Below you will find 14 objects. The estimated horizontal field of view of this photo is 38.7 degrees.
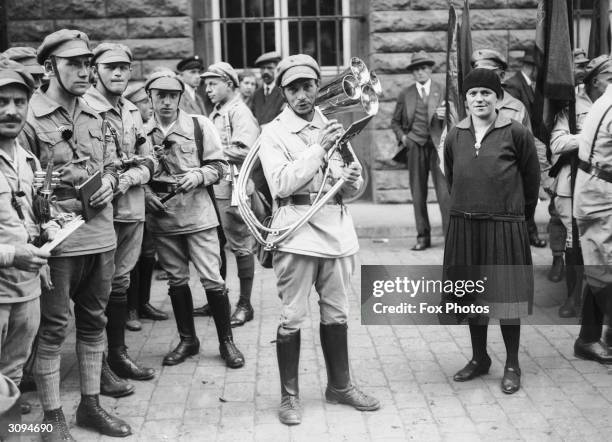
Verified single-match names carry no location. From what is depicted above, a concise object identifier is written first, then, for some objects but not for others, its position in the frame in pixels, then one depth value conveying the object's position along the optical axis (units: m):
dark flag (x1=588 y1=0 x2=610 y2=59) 7.91
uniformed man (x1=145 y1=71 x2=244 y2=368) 6.00
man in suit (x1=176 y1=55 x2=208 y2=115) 9.11
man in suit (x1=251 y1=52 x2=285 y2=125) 9.97
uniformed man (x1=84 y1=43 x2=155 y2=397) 5.38
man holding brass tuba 4.90
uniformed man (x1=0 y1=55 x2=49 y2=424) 3.95
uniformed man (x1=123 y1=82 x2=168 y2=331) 6.93
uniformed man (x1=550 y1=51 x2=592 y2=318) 6.52
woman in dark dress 5.40
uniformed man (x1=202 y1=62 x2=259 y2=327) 7.14
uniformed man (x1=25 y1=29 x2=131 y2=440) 4.61
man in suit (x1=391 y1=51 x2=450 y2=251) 9.96
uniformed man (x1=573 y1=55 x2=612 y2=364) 5.73
